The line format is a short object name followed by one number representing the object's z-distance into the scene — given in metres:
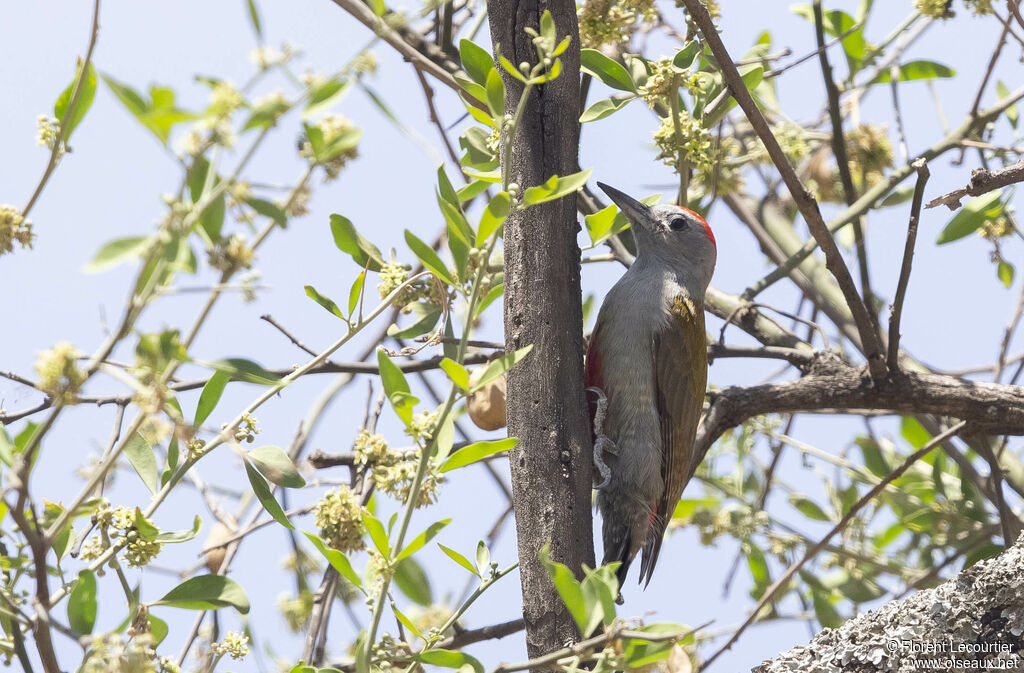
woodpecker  8.92
